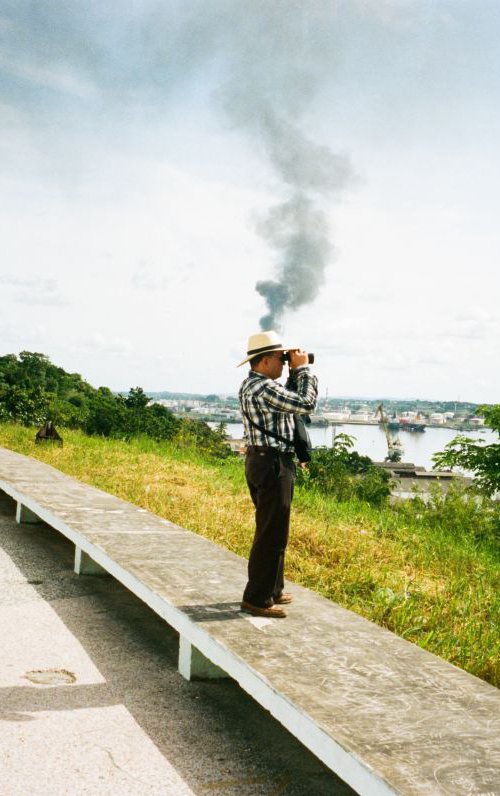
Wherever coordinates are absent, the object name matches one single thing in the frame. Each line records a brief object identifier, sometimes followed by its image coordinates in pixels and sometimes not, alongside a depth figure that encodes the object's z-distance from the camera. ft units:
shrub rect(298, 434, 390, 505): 38.19
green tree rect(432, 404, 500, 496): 43.06
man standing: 12.66
